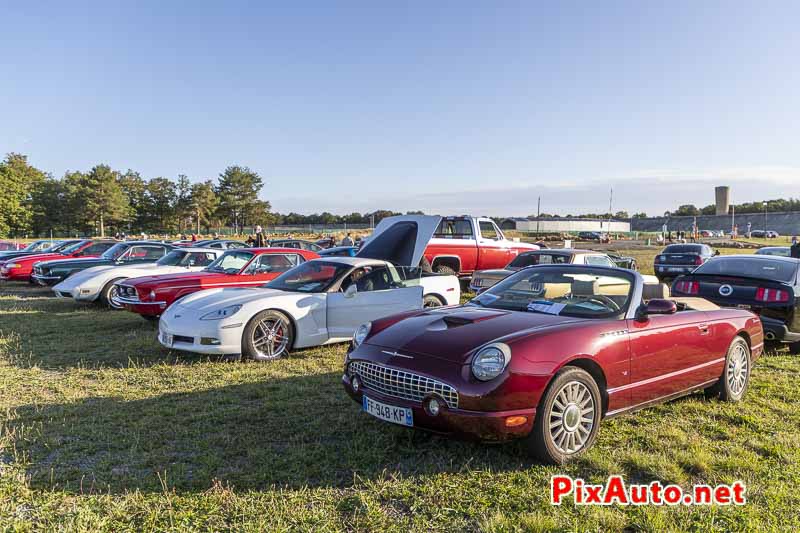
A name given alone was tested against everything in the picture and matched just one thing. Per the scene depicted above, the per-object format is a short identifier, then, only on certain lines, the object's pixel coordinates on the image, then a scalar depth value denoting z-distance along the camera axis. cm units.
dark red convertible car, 393
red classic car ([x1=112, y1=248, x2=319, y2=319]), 1010
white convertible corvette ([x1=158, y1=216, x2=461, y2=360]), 735
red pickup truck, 1503
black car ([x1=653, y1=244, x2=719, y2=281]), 2041
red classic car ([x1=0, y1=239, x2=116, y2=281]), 1825
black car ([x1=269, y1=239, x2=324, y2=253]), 2223
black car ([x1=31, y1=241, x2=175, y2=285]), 1582
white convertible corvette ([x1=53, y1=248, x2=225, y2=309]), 1277
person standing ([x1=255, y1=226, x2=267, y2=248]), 2036
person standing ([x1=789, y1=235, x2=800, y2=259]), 1559
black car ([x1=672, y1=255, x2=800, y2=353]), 786
